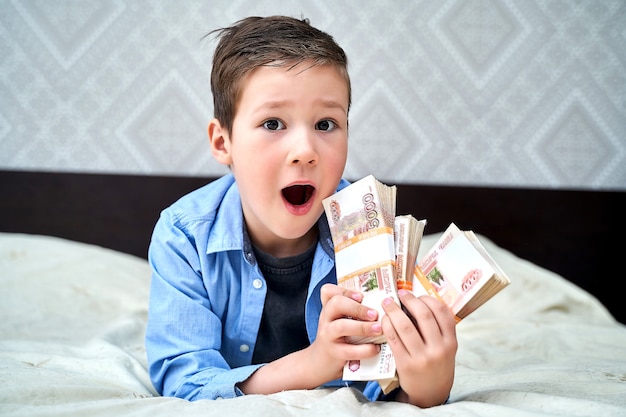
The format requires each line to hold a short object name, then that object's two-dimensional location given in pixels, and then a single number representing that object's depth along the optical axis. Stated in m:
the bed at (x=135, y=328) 0.81
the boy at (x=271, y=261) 0.81
